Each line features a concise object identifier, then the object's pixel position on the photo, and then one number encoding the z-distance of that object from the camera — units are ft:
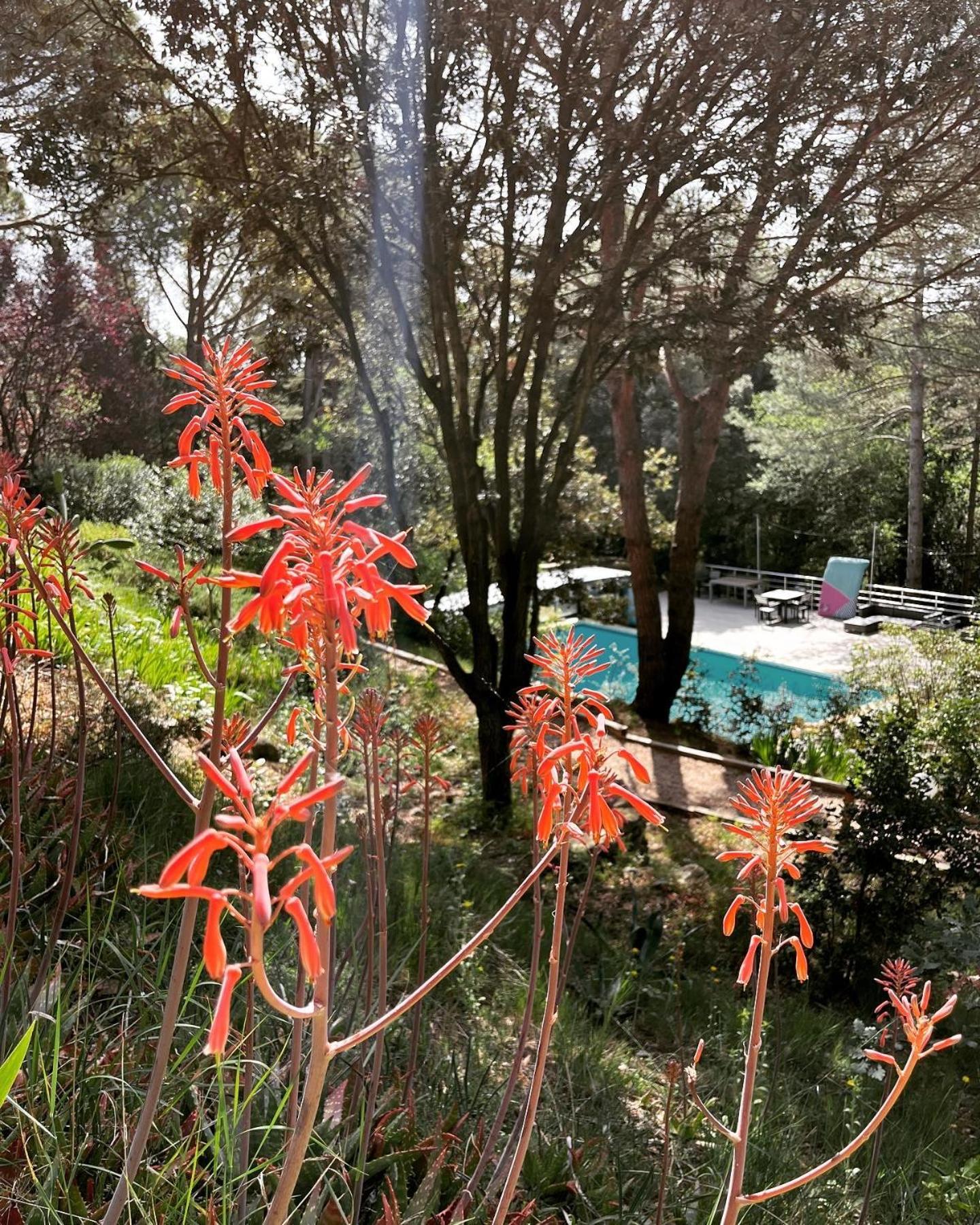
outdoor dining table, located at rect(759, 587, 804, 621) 62.28
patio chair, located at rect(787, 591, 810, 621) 64.39
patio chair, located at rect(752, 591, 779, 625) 62.59
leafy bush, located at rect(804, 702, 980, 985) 16.42
